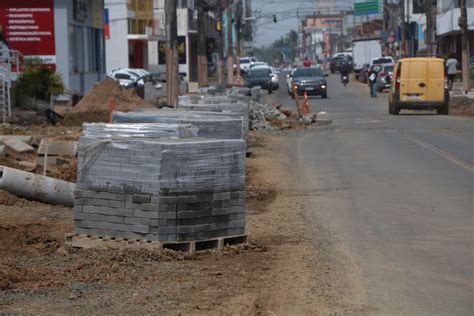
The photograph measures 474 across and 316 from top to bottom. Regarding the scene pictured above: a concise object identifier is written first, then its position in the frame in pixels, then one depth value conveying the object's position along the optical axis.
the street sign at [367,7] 115.25
